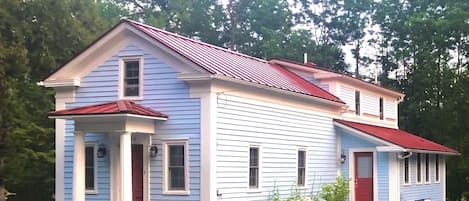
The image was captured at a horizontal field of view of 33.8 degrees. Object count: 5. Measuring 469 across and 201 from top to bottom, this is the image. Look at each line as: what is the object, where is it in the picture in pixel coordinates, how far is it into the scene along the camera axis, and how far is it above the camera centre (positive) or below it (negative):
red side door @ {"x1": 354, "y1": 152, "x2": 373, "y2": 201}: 28.02 -0.89
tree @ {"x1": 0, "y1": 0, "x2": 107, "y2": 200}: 29.73 +3.10
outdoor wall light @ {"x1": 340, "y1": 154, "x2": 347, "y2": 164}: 28.16 -0.24
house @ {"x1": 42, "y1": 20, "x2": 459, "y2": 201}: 20.27 +0.75
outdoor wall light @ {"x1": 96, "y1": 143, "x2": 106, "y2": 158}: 21.41 -0.07
